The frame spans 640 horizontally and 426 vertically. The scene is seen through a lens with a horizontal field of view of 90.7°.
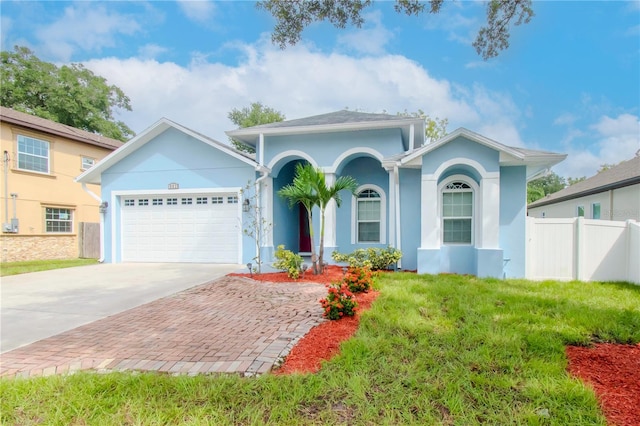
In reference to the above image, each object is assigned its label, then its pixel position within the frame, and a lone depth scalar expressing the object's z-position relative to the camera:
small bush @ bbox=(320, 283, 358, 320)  4.88
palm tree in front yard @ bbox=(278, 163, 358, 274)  8.25
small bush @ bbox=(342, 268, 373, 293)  6.26
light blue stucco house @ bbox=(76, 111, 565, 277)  8.35
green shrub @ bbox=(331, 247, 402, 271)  9.11
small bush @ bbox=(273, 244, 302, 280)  8.29
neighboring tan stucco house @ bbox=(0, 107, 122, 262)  13.88
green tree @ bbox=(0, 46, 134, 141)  22.02
